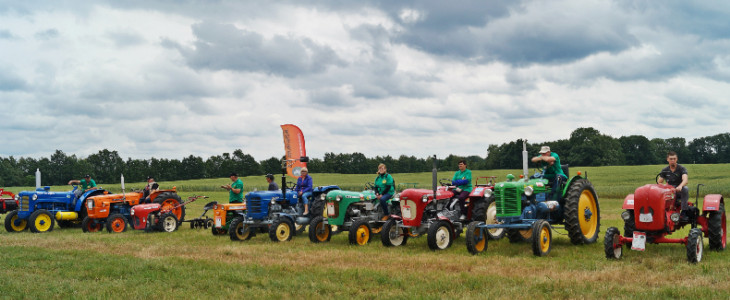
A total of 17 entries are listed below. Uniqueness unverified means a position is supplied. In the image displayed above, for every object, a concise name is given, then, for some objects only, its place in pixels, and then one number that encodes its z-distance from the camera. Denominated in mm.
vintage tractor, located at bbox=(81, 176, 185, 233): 14211
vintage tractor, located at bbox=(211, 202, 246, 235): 12734
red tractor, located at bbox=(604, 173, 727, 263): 7742
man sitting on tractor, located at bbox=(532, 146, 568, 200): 9703
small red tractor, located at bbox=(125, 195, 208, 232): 13961
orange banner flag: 19953
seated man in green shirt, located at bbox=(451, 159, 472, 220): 10555
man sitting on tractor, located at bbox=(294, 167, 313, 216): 12484
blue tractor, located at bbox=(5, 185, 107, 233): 14602
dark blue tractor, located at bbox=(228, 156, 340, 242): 11758
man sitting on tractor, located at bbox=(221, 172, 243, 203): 13641
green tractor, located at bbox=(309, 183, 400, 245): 11297
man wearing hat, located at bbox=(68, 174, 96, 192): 16109
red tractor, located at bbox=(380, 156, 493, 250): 10125
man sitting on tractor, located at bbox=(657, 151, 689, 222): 8484
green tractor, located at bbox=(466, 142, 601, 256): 8750
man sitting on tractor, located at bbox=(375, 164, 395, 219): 11359
